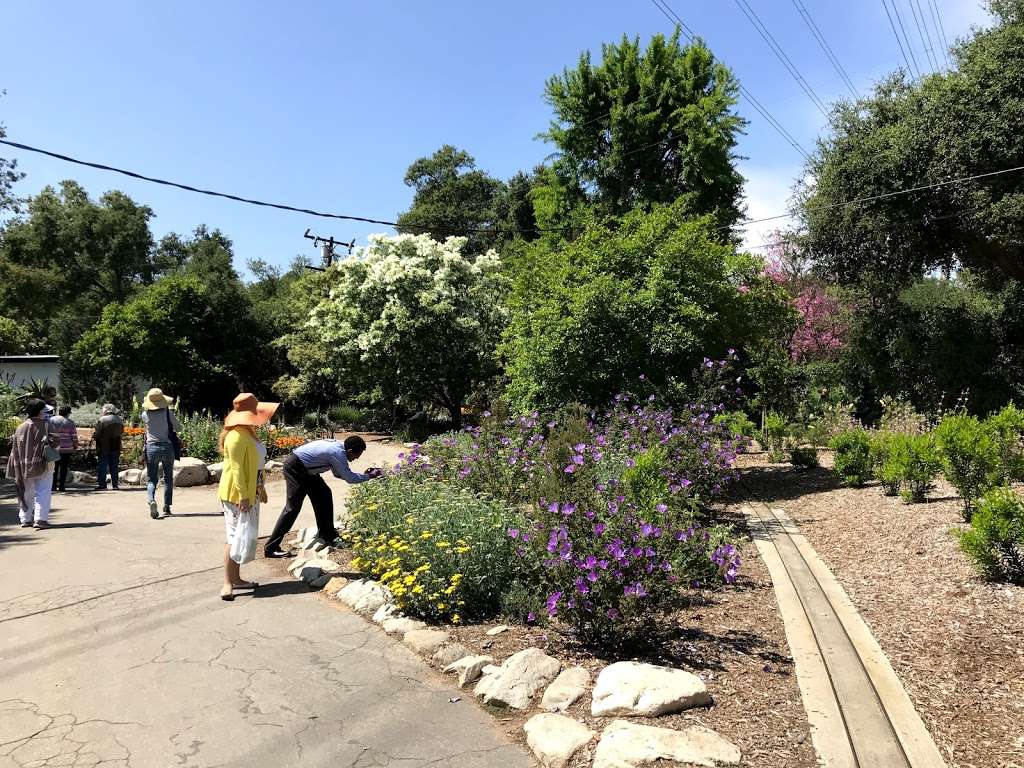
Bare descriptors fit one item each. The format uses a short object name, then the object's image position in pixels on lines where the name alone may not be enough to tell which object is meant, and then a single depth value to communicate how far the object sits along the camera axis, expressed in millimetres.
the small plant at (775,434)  12906
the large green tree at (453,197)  41719
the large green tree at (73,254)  35844
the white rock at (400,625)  4863
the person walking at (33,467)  8141
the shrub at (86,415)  17266
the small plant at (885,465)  7945
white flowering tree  18141
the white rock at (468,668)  4082
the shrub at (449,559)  4949
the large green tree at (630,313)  9352
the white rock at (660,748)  3064
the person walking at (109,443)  11141
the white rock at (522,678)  3801
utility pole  29125
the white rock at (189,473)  11656
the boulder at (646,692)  3479
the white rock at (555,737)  3248
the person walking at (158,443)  8969
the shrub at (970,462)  6613
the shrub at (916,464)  7699
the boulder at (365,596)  5309
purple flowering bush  4137
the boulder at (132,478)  11828
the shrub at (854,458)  9484
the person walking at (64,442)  10773
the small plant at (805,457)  11758
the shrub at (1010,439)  7258
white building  21438
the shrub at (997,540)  4930
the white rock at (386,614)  5098
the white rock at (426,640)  4531
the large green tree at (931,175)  12883
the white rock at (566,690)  3689
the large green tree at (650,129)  21953
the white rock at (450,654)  4320
